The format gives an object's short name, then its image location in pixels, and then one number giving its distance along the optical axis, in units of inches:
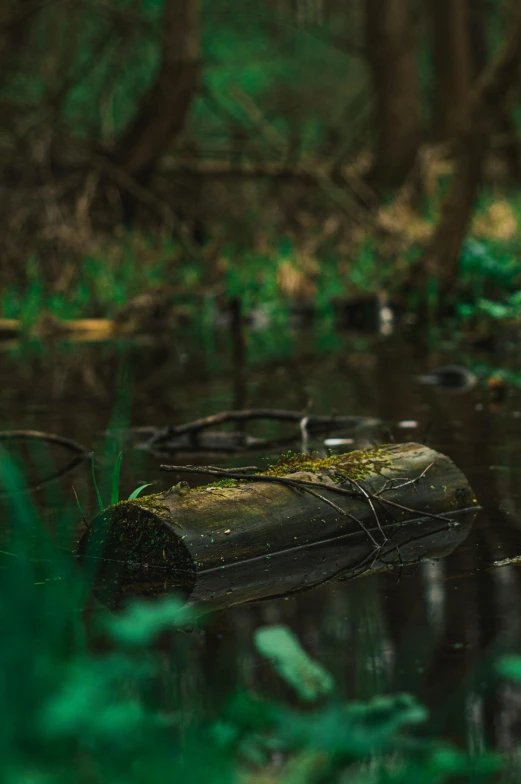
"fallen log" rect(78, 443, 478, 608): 274.6
